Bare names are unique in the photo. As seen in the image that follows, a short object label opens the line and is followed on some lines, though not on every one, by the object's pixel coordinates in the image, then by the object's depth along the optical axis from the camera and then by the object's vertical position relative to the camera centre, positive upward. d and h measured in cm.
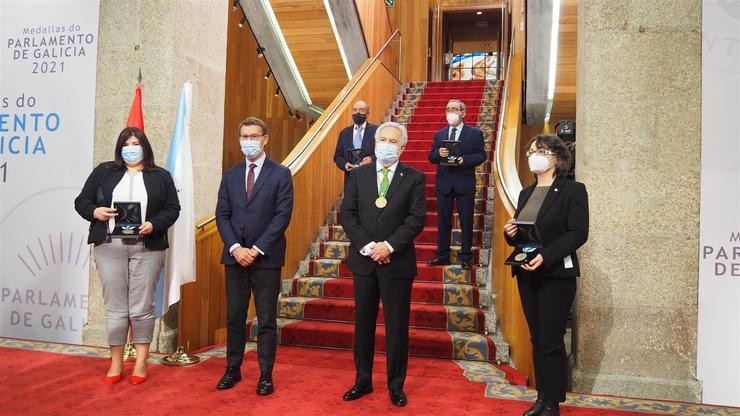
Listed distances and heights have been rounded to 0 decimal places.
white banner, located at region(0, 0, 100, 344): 441 +34
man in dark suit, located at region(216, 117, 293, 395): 326 -14
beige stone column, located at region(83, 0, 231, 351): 429 +98
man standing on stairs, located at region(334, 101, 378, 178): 523 +69
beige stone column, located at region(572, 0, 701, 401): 339 +13
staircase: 414 -64
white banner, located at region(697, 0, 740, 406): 332 +8
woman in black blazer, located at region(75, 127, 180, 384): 343 -19
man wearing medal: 304 -14
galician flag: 372 -8
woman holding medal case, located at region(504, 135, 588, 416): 281 -19
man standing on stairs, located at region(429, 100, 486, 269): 482 +30
